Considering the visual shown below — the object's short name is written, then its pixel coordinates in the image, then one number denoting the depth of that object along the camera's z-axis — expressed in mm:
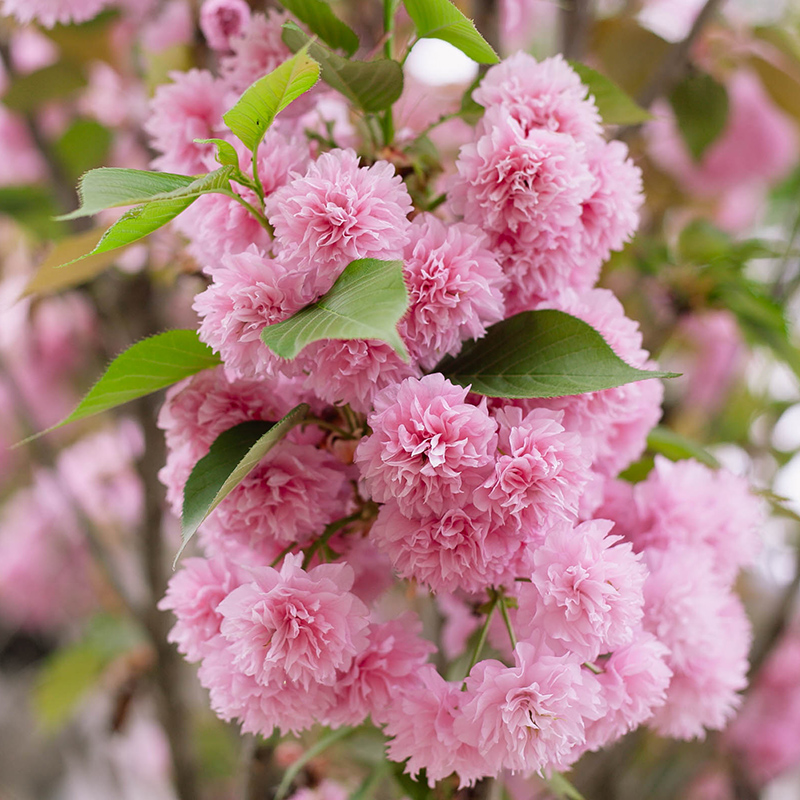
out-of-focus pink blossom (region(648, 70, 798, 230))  956
